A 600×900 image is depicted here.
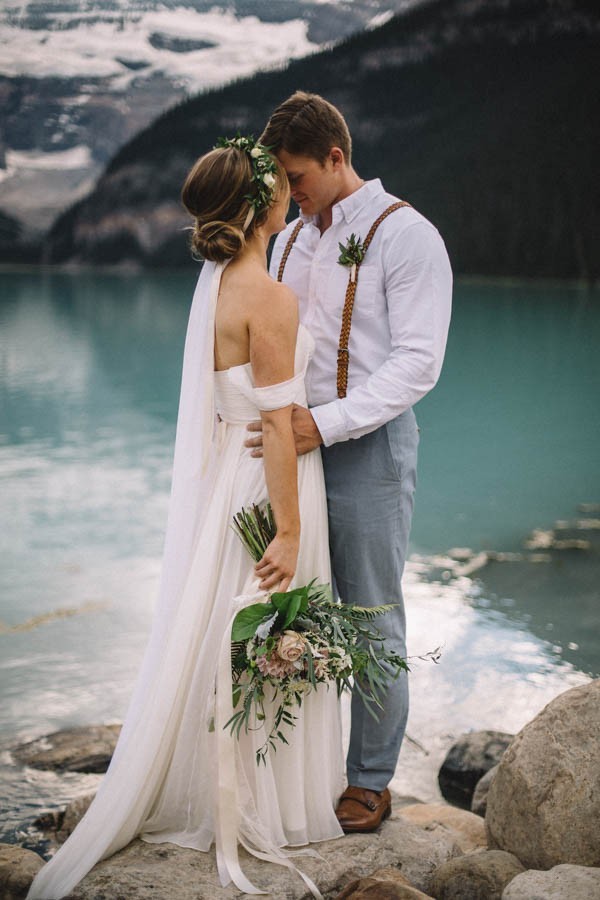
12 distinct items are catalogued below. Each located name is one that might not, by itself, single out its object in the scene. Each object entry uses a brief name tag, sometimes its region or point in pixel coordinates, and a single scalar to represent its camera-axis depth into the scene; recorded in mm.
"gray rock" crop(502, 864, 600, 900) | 1903
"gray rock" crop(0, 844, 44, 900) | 2264
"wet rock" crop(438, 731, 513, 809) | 3174
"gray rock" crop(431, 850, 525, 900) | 2168
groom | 2225
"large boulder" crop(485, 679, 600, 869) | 2232
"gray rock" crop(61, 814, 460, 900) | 2031
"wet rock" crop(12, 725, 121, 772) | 3287
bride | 2080
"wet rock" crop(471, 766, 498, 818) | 2941
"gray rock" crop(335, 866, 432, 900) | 1983
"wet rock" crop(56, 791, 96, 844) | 2824
